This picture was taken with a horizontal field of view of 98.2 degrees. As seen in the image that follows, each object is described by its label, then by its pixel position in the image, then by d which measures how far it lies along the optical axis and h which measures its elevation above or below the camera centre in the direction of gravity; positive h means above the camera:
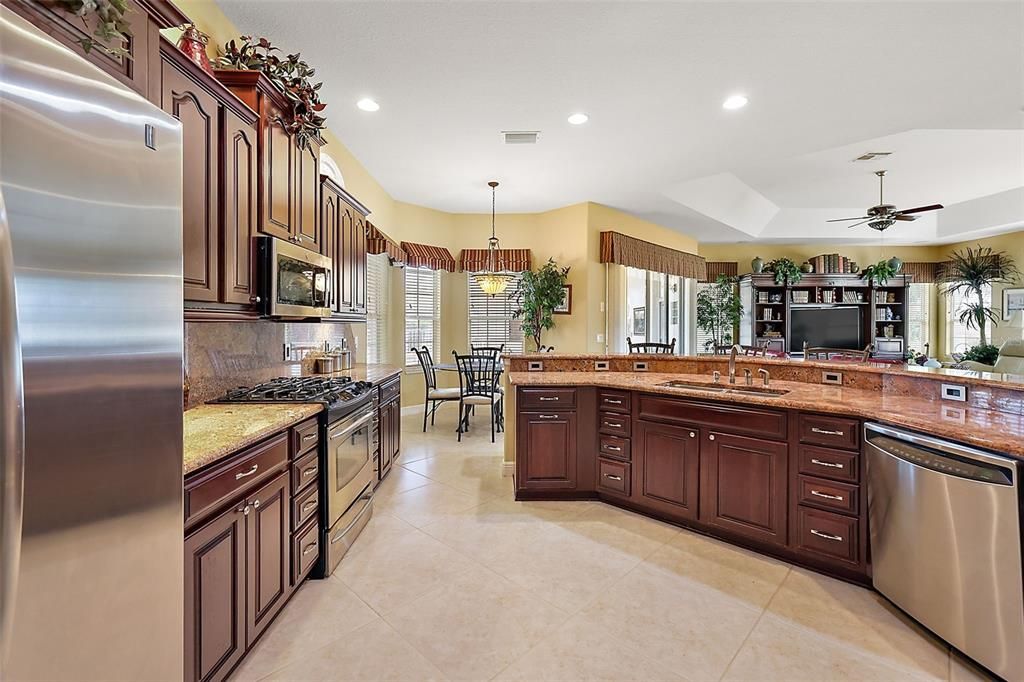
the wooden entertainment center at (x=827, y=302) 8.78 +0.79
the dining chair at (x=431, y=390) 5.52 -0.62
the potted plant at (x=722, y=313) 8.85 +0.58
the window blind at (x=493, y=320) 7.14 +0.36
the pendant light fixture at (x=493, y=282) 5.91 +0.82
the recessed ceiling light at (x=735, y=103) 3.50 +1.92
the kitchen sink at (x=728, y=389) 2.92 -0.32
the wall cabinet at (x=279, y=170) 2.34 +1.04
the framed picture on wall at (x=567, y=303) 6.49 +0.57
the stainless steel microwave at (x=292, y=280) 2.36 +0.37
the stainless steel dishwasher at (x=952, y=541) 1.66 -0.84
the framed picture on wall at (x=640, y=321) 7.24 +0.34
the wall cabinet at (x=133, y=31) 1.13 +0.90
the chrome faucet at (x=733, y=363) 3.28 -0.16
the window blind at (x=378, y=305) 5.60 +0.49
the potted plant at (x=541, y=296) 6.34 +0.66
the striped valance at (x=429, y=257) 6.23 +1.25
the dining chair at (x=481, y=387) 5.32 -0.55
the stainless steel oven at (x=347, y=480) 2.43 -0.83
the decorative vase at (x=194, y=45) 2.03 +1.38
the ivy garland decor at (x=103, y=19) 1.21 +0.91
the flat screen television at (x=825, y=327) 8.84 +0.30
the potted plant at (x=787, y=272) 8.54 +1.35
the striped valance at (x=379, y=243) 5.01 +1.16
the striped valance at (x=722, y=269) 9.21 +1.52
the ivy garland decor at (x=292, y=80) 2.40 +1.51
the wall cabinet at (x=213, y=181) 1.81 +0.74
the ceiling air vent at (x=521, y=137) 4.11 +1.93
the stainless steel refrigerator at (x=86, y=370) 0.79 -0.06
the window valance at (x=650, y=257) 6.43 +1.37
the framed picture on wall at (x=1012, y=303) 7.45 +0.66
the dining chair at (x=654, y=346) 4.46 -0.04
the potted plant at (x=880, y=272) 8.43 +1.33
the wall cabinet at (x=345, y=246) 3.41 +0.82
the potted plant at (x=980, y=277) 7.71 +1.16
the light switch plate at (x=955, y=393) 2.41 -0.28
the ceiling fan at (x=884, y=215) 5.45 +1.59
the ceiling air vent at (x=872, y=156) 5.04 +2.14
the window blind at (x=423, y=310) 6.56 +0.49
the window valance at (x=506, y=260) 6.81 +1.27
